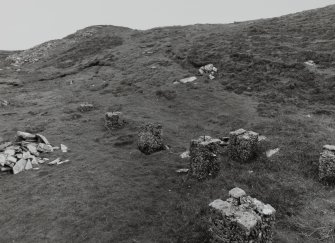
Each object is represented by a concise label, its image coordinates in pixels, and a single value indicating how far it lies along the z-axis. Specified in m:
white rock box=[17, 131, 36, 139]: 21.23
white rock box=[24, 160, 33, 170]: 18.12
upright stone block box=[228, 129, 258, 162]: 16.56
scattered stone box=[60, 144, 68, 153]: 20.34
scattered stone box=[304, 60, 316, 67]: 30.74
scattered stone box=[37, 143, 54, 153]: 20.19
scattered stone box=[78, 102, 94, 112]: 29.25
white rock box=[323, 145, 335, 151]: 14.30
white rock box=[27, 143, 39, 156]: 19.53
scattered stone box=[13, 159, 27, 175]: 17.77
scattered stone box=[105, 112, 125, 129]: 23.92
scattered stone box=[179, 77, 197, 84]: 33.01
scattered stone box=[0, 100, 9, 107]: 34.47
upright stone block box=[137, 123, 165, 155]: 19.34
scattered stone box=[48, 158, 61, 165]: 18.53
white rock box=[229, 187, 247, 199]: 10.66
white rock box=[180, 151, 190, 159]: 18.33
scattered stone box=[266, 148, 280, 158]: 16.61
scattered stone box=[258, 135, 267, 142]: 18.30
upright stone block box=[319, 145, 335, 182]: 13.97
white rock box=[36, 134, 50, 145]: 21.12
